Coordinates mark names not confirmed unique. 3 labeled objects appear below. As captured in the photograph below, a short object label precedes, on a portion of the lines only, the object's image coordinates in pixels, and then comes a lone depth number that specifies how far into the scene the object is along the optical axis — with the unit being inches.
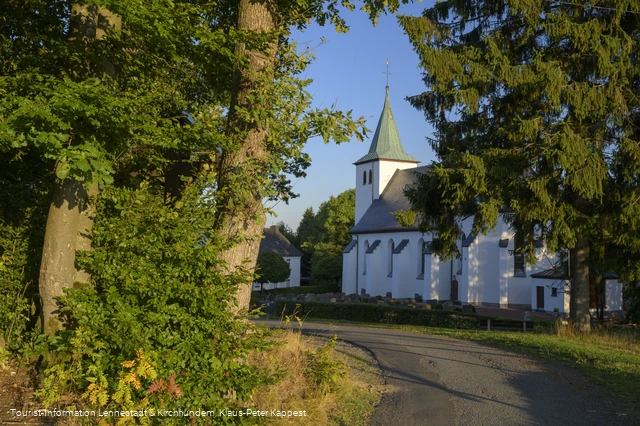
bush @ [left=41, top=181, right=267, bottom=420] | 247.1
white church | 1459.2
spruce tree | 614.9
